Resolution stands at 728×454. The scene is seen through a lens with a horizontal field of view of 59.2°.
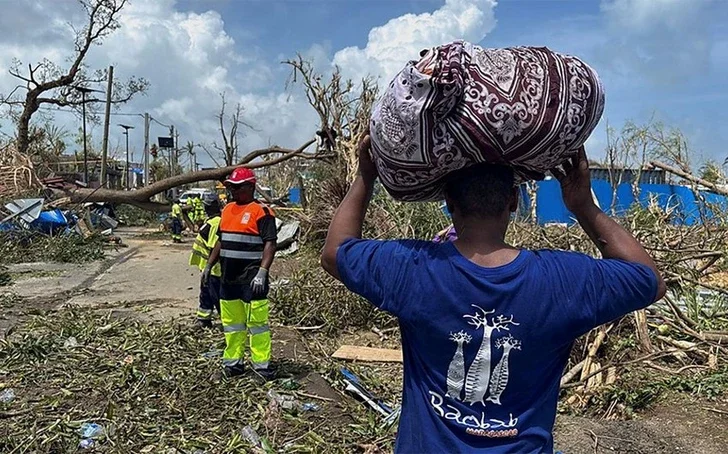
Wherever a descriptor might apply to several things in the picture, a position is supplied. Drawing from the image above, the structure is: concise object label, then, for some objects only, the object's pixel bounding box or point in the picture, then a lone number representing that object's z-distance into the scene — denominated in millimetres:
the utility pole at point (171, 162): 40875
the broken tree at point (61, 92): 22219
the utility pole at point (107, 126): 25759
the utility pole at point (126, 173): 35247
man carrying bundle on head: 1445
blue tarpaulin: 14308
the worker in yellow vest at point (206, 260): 6859
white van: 22809
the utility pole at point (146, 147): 30125
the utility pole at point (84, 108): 25312
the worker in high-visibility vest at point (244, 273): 5359
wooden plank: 6234
